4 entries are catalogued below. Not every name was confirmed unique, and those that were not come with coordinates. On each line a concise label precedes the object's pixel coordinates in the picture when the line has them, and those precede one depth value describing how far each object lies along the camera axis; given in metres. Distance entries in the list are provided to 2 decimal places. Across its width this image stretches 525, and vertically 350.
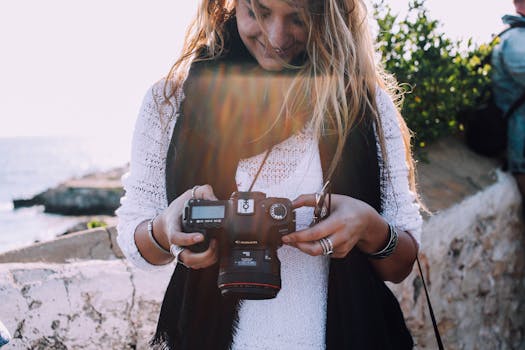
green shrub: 3.63
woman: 1.38
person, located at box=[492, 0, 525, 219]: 3.44
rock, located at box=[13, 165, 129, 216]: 31.88
